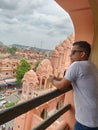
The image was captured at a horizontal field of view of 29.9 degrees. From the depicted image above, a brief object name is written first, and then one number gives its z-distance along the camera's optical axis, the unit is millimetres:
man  1234
